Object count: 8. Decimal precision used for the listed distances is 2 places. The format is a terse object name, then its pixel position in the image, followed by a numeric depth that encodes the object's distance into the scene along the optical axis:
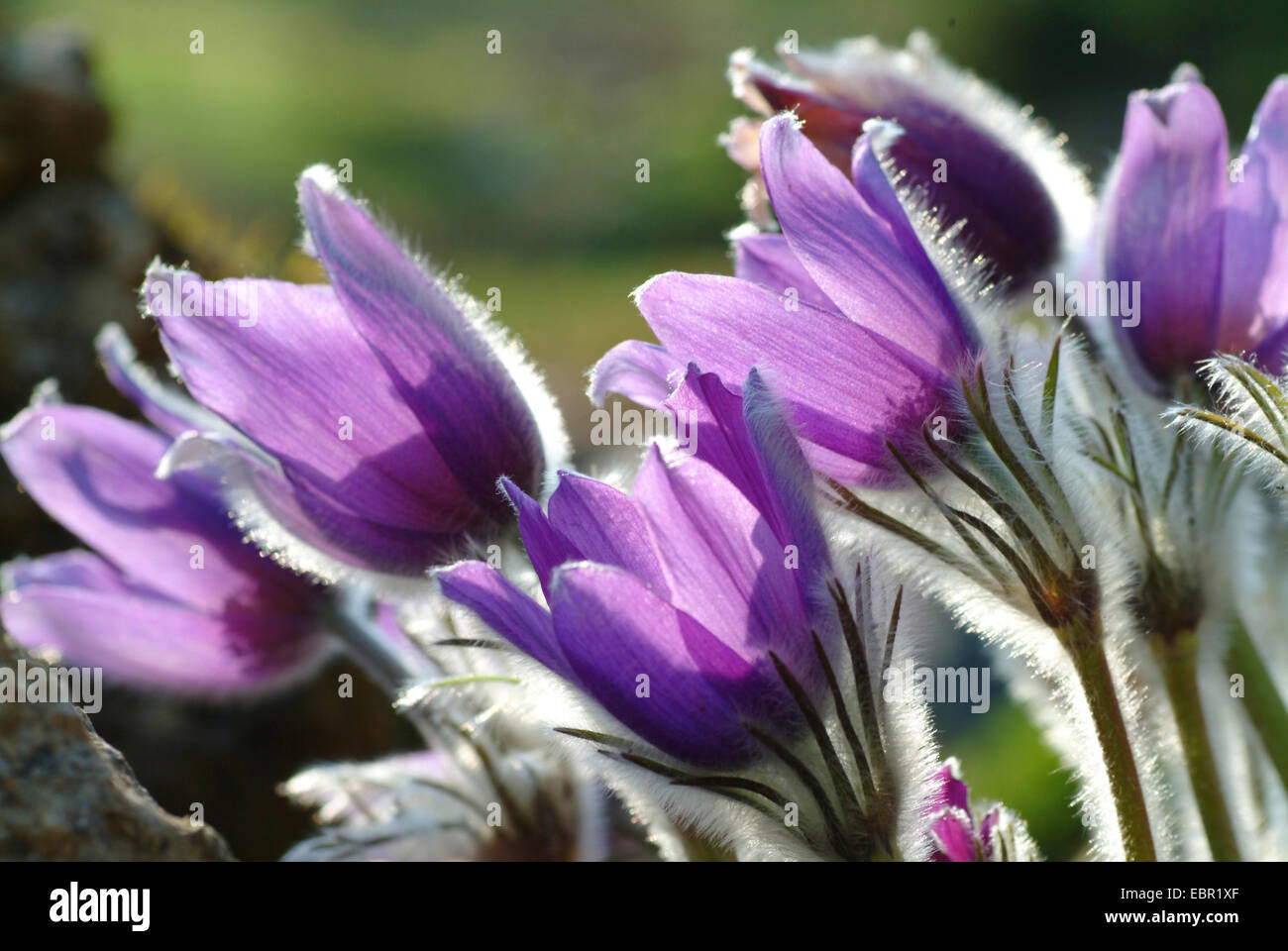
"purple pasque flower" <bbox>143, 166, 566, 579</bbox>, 0.42
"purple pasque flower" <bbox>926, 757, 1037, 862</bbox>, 0.42
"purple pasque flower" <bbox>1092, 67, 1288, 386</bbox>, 0.44
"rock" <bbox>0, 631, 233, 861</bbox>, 0.41
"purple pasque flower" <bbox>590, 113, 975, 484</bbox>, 0.41
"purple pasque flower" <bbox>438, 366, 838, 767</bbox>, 0.40
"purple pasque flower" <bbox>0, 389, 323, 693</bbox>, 0.46
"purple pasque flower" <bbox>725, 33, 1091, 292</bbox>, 0.45
